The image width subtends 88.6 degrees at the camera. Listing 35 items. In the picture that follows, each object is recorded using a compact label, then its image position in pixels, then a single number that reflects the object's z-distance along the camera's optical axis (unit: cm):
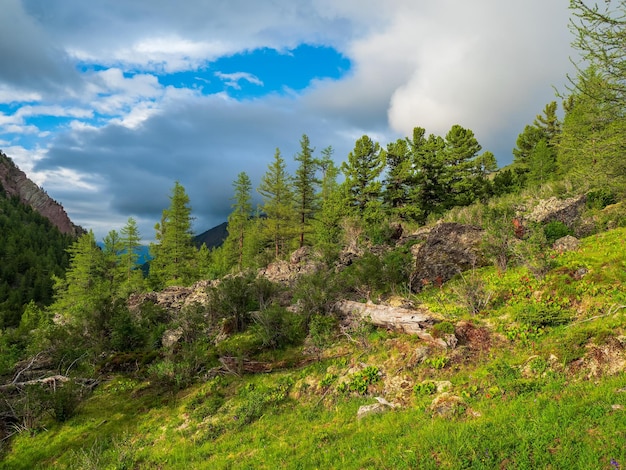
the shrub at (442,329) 955
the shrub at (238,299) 1695
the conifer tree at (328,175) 5125
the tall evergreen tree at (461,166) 3694
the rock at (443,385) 774
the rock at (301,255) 2791
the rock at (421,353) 916
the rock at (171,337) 1594
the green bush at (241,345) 1339
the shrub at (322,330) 1160
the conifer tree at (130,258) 4424
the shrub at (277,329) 1366
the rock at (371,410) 765
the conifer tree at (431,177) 3697
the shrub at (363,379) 897
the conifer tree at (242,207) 4619
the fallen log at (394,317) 1051
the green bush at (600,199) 1869
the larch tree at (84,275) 3871
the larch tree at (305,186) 3838
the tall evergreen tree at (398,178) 3612
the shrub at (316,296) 1464
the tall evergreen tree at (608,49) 1173
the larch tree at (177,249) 3862
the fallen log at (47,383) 1203
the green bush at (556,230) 1597
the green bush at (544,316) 884
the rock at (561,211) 1783
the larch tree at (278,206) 3831
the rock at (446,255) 1611
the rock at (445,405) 679
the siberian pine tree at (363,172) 3566
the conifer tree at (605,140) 1269
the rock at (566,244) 1398
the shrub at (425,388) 789
